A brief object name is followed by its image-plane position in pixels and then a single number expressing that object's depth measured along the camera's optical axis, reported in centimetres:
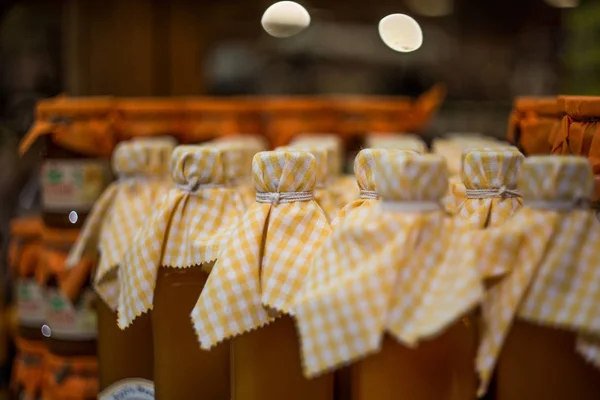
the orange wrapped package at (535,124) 109
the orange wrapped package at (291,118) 188
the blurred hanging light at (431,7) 172
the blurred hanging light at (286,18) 120
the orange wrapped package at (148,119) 160
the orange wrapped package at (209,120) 178
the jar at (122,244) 110
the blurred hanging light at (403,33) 111
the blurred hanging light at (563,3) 189
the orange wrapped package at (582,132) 90
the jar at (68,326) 142
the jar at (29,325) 155
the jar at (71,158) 145
